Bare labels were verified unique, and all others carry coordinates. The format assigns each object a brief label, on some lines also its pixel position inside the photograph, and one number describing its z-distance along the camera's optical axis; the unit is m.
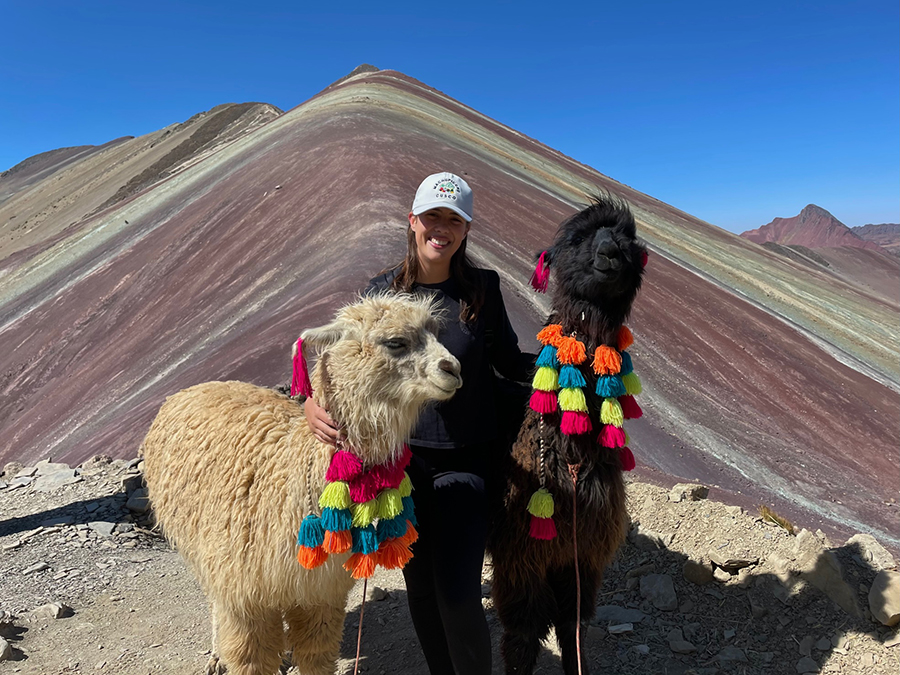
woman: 2.15
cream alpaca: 2.00
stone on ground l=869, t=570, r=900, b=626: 2.93
